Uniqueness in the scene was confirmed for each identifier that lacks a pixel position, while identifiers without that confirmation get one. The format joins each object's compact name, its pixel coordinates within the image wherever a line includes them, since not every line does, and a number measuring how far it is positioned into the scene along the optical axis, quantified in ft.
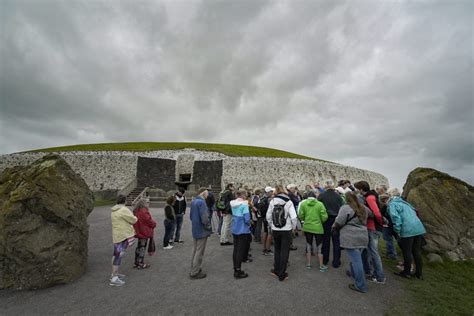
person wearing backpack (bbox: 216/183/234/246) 22.30
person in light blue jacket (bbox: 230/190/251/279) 14.69
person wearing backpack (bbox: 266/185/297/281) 13.93
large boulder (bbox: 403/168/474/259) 18.67
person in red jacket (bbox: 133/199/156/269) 16.24
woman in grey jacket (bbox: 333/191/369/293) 12.67
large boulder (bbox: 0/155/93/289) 13.42
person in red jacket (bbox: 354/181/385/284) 14.02
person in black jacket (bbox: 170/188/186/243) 22.19
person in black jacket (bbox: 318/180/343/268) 16.53
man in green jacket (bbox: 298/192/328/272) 15.35
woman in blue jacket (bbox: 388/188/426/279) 14.47
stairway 60.31
